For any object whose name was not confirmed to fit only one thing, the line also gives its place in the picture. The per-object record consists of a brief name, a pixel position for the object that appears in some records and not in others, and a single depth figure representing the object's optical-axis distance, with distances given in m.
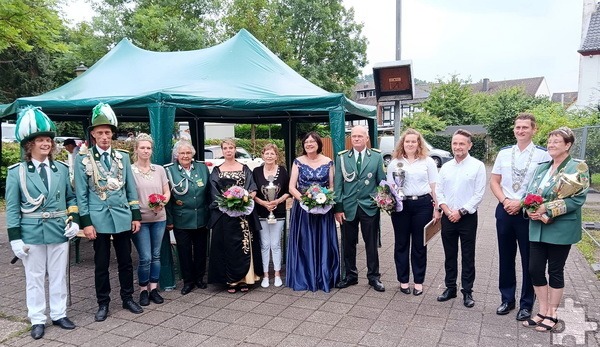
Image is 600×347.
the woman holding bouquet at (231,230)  4.79
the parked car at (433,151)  22.12
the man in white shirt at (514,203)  3.92
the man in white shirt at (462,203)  4.25
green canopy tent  5.04
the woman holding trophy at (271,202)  5.01
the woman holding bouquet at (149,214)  4.38
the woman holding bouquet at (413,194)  4.53
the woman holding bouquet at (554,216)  3.51
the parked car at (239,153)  16.82
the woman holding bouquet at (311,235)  4.94
